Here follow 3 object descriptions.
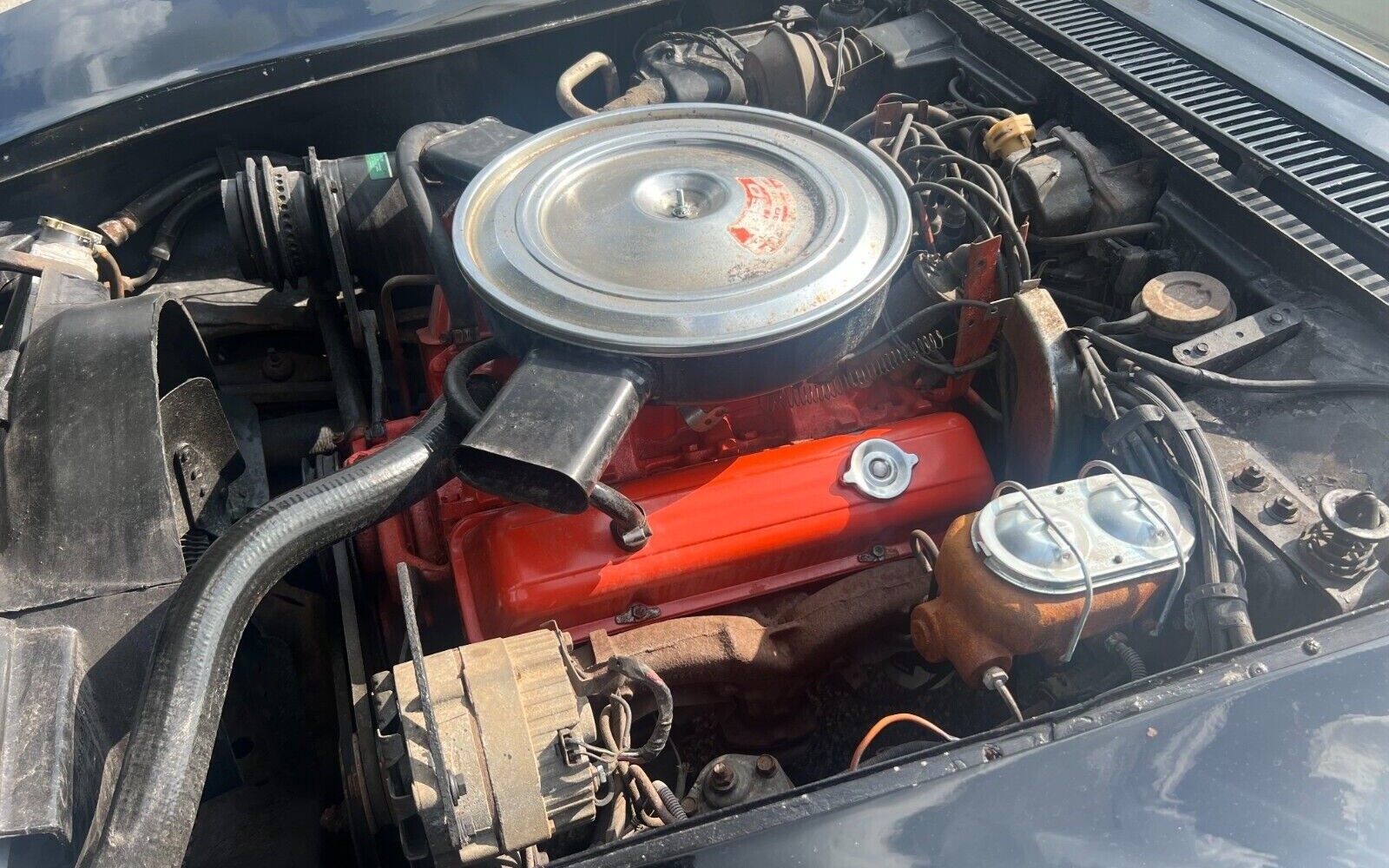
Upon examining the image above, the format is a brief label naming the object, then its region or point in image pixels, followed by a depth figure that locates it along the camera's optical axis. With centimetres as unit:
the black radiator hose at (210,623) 101
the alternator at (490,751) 114
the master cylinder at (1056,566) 125
